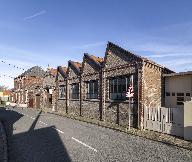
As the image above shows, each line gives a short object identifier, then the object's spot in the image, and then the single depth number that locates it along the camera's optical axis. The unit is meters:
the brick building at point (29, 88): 28.50
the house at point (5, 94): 51.31
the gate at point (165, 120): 9.32
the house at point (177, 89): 11.33
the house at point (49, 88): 22.84
